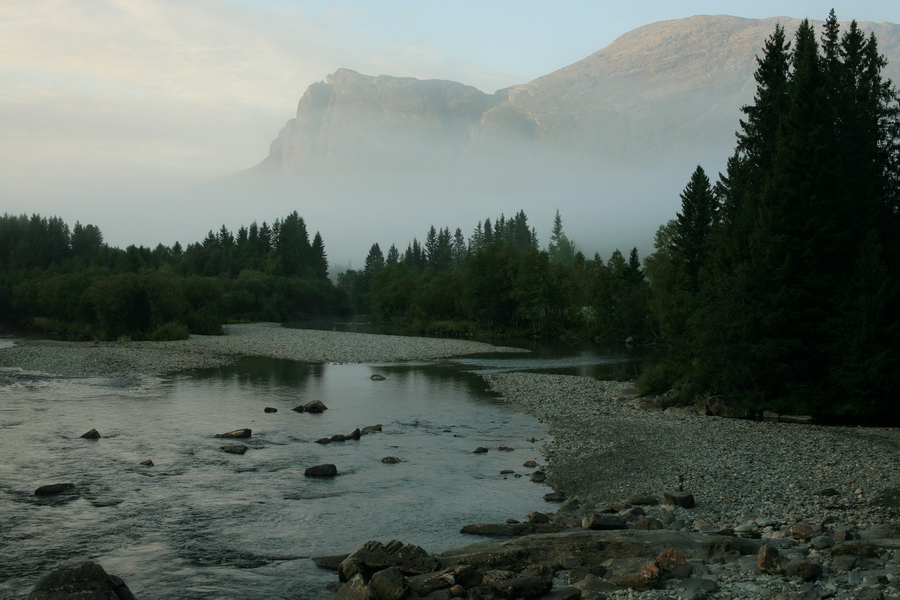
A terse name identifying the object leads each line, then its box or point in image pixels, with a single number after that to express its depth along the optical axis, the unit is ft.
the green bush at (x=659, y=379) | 120.16
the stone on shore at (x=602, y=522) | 46.47
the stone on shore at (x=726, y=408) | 103.65
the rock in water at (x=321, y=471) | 63.57
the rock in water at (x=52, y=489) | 54.44
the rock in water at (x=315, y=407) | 100.32
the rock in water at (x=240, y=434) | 78.74
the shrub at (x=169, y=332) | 224.33
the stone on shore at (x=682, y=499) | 53.01
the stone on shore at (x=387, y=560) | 38.63
